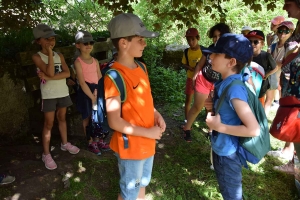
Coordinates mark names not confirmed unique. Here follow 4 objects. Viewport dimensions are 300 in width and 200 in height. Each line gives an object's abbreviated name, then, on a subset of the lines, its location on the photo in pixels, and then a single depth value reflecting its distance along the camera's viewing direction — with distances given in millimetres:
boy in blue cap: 1870
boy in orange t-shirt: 1924
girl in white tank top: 3049
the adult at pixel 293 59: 2221
